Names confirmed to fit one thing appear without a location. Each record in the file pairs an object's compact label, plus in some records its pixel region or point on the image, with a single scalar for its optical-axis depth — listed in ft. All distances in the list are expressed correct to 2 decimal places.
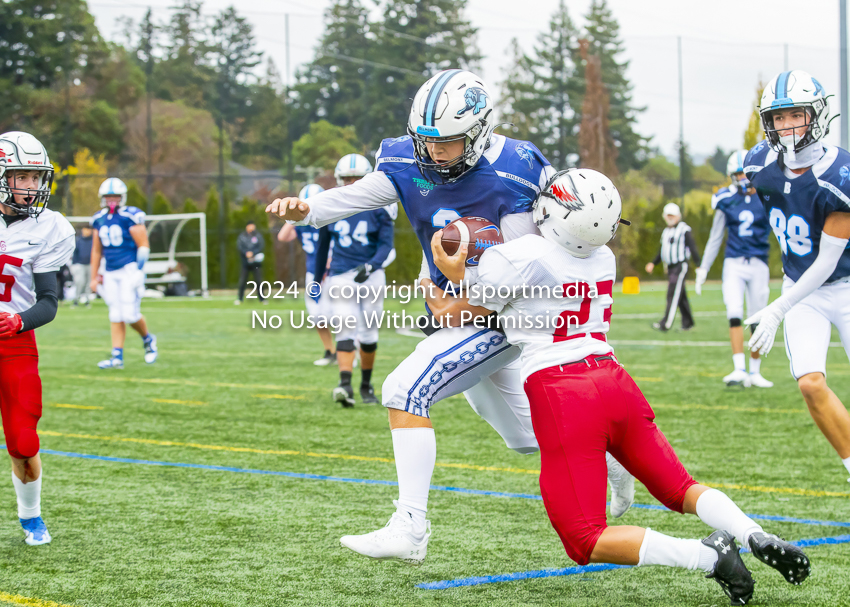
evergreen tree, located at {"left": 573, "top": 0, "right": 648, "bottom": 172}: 245.86
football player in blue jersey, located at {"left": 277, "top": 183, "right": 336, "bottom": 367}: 67.72
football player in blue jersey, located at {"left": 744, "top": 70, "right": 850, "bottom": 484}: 27.63
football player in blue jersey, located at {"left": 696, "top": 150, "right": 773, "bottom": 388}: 57.26
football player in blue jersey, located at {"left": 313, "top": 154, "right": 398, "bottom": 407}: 52.26
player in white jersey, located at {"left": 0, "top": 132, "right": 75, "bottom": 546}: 25.84
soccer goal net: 182.80
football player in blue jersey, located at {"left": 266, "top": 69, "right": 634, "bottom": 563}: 22.48
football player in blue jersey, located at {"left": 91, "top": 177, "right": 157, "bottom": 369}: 66.74
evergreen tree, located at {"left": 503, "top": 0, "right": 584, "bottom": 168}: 230.48
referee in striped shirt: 92.89
